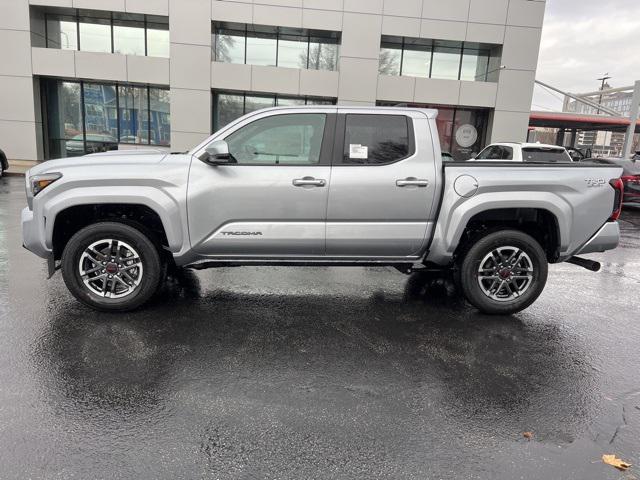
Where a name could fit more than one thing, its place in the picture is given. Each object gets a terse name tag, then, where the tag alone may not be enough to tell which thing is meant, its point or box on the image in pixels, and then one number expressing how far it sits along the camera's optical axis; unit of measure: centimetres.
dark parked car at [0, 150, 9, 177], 1609
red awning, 3086
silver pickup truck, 453
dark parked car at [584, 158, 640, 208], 1393
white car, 1110
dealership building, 1933
